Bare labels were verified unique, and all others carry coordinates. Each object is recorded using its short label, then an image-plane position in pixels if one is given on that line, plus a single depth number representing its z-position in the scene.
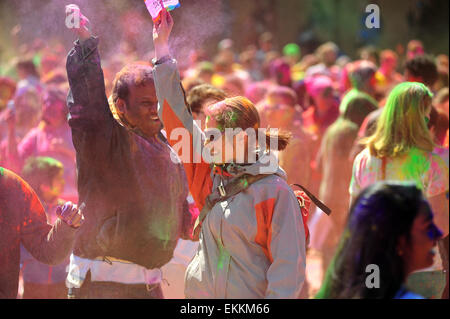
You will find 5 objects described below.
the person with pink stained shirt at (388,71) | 18.82
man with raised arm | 5.67
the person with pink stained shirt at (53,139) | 10.34
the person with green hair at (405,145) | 7.22
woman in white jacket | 4.98
